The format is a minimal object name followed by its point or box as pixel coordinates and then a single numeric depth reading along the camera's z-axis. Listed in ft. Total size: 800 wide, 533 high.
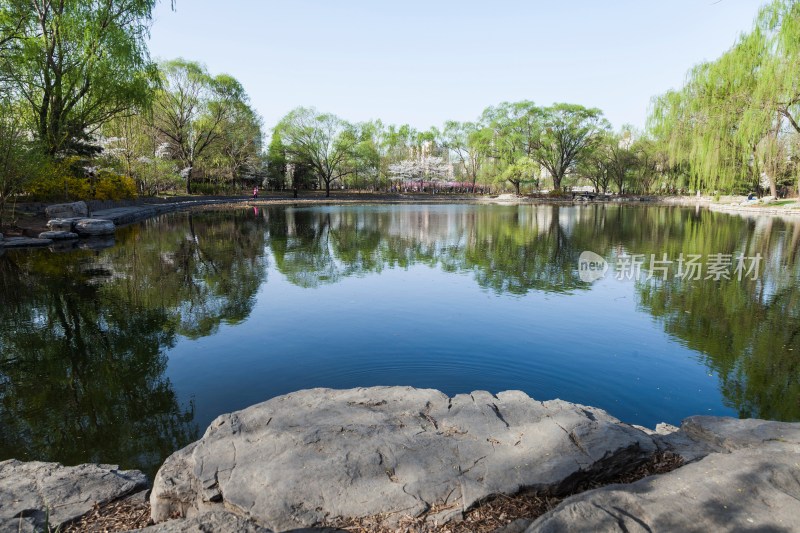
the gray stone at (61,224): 60.75
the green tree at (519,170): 187.32
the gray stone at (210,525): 8.28
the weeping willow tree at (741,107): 78.59
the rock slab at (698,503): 7.63
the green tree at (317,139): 173.58
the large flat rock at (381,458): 9.34
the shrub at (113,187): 85.43
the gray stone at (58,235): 56.49
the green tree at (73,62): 62.75
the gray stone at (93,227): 61.52
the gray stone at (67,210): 66.54
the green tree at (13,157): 51.08
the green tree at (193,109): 133.90
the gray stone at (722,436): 11.75
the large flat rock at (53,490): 9.51
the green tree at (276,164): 177.37
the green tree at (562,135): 183.93
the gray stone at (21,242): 52.25
